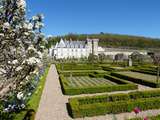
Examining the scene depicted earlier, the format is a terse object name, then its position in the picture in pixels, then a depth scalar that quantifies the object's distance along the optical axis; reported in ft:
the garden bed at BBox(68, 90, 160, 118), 18.48
